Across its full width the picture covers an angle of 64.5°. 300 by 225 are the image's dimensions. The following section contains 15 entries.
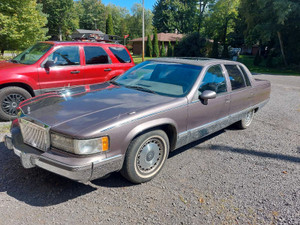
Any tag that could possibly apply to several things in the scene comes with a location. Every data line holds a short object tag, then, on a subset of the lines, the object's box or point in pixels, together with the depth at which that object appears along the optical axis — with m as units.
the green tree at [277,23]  19.83
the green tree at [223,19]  42.31
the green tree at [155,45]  39.97
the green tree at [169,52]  37.62
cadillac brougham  2.59
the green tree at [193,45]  33.03
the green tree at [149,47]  40.50
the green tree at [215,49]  33.94
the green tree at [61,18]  54.56
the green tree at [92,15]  73.31
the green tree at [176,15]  53.12
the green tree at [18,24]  15.49
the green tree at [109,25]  55.34
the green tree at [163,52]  39.37
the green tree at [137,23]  66.12
